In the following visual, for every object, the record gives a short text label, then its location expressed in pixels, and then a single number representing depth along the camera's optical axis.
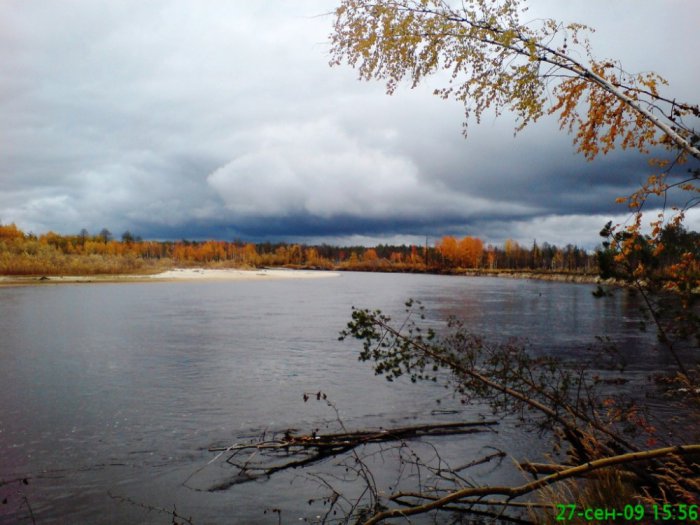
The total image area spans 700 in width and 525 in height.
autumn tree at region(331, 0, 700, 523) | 5.79
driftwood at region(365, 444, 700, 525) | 4.32
